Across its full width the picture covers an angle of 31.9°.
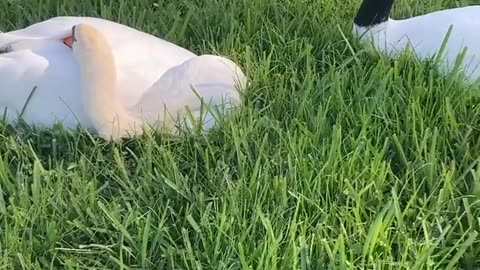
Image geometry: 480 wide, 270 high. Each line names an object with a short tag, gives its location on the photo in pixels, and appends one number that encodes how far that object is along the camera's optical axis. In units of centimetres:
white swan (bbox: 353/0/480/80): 180
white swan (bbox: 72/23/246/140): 159
